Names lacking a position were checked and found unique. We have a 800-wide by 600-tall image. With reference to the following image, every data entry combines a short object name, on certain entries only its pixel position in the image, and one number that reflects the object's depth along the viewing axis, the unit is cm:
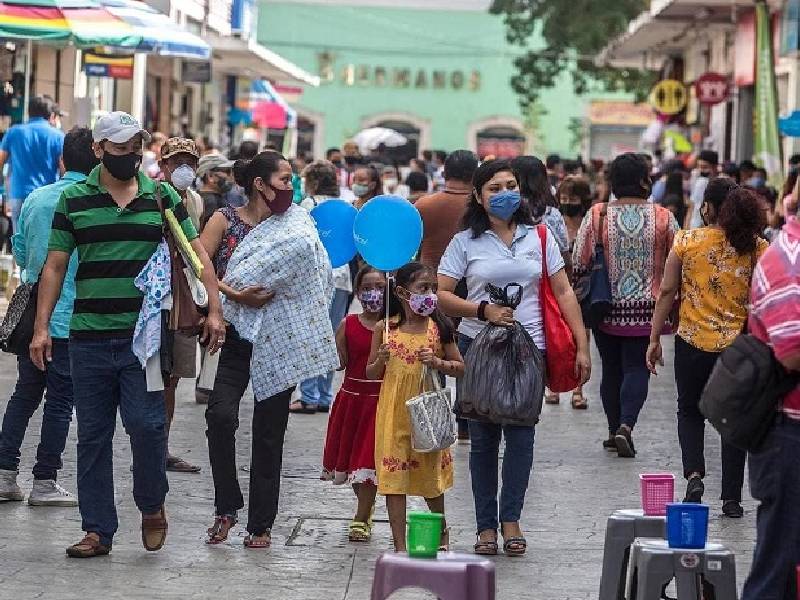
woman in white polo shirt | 1642
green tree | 8432
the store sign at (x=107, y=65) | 4621
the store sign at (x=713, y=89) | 6103
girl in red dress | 1686
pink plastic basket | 1328
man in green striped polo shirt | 1529
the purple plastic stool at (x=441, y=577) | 1172
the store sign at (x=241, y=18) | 7302
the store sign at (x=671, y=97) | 7157
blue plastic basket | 1209
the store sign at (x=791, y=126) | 3657
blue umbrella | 3410
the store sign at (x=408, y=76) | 13161
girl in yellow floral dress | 1609
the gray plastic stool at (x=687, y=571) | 1215
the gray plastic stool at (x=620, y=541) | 1321
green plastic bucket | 1190
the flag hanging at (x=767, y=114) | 4132
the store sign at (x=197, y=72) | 6436
